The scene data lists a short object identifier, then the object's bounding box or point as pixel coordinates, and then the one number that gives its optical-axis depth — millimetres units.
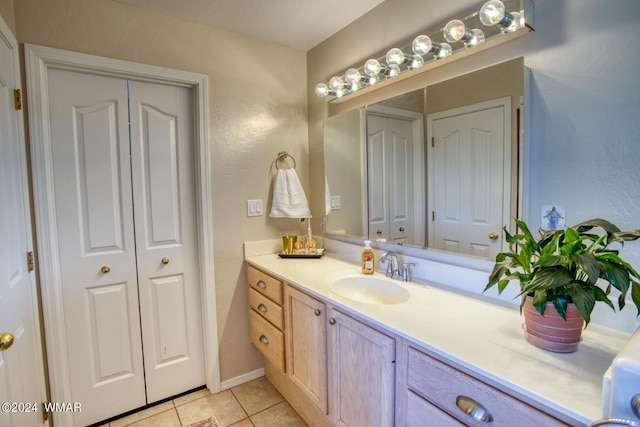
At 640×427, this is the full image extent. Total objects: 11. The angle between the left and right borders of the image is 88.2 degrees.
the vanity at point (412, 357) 799
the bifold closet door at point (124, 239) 1731
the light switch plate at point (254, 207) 2201
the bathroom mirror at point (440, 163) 1294
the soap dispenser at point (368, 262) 1756
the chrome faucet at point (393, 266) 1659
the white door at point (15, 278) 1172
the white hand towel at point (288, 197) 2221
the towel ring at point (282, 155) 2293
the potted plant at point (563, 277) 782
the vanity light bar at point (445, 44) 1219
